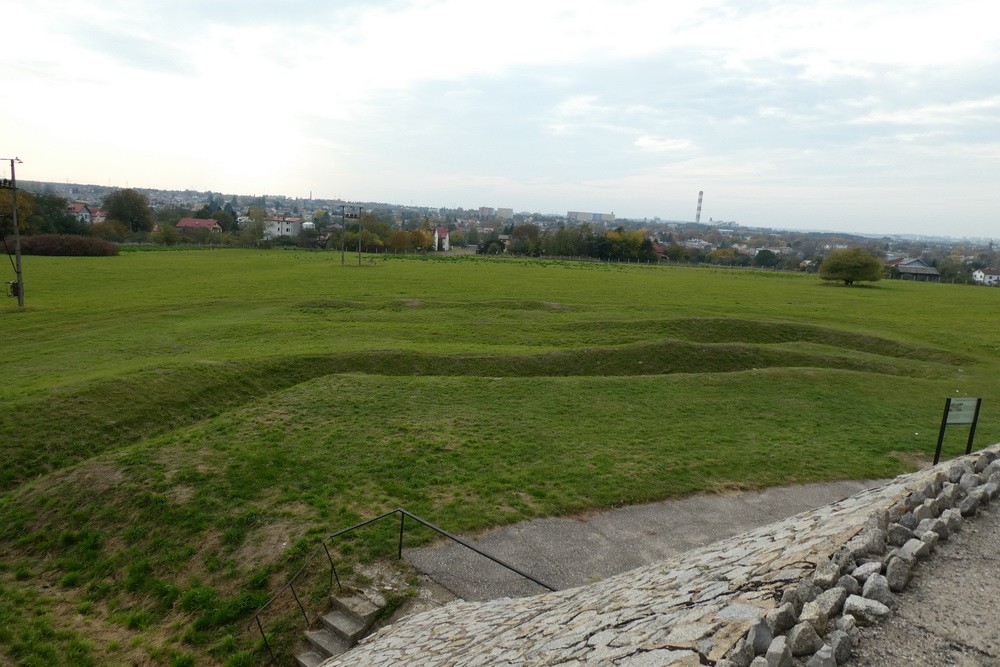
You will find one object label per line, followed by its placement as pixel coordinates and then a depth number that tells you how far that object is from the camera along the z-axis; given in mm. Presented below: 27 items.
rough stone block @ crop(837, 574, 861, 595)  4562
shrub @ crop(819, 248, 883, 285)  69062
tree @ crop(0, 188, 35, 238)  67125
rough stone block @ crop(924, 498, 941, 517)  5781
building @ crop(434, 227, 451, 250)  153750
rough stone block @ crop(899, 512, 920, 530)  5512
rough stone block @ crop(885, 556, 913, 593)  4656
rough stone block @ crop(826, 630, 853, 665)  3930
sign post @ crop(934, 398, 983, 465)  12148
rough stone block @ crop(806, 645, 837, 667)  3789
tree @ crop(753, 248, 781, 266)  142500
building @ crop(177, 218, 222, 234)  131950
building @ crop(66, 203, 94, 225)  137675
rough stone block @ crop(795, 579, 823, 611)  4430
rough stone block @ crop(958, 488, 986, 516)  5914
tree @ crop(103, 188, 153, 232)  117500
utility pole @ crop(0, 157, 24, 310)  29473
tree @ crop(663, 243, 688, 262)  131000
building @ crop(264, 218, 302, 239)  168250
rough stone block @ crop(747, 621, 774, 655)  3994
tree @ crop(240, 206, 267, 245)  118500
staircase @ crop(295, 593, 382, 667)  8055
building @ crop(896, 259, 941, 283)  111094
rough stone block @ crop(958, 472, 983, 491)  6375
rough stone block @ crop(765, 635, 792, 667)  3766
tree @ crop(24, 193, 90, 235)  86312
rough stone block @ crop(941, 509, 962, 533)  5586
